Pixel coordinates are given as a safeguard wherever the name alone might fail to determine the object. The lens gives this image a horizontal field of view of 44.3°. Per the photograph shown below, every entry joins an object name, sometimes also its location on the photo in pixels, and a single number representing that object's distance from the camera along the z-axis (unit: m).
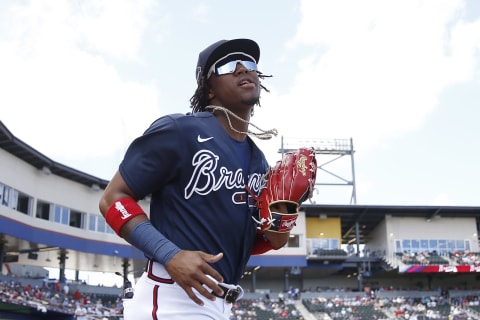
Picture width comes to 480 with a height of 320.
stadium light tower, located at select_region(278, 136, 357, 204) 49.44
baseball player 2.77
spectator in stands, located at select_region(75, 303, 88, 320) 28.88
